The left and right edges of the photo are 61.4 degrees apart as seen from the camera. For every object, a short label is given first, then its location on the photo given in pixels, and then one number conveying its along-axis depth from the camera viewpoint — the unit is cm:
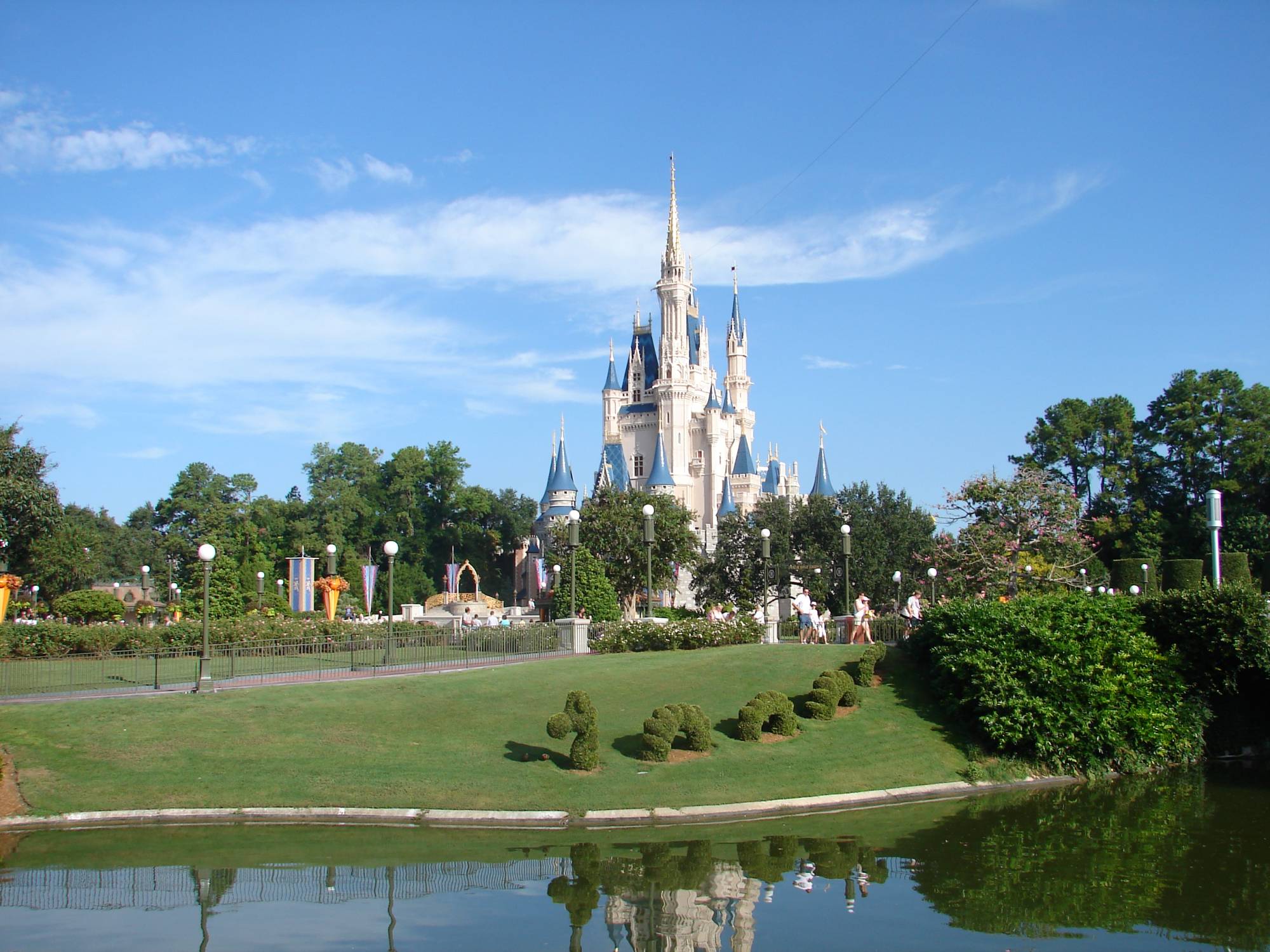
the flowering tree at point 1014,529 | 4181
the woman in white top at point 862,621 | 2916
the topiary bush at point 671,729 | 1928
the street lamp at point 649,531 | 2903
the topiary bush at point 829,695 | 2214
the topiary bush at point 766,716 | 2069
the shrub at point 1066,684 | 2144
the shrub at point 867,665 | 2416
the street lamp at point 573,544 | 2984
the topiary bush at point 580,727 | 1866
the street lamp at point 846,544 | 3256
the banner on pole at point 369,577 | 5706
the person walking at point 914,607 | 2854
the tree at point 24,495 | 5881
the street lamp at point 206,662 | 2275
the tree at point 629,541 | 5738
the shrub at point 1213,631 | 2300
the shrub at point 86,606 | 4497
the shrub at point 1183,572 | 4553
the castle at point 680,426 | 10081
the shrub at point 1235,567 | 4562
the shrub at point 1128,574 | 4950
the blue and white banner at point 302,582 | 5941
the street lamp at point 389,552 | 2640
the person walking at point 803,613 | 3119
